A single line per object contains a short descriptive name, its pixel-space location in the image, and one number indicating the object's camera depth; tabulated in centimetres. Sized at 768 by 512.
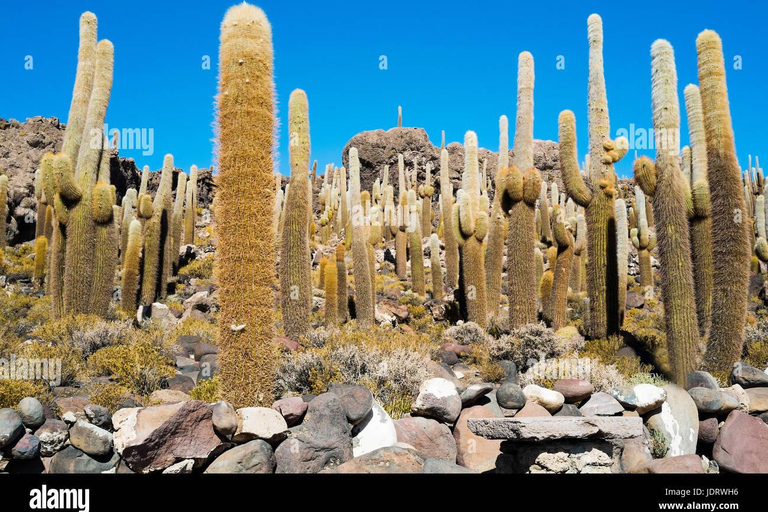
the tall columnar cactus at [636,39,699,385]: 783
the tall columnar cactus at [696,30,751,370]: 816
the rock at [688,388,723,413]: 616
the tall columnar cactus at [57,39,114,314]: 1073
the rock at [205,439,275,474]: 488
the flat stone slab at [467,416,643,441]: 471
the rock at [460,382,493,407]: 614
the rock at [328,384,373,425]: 554
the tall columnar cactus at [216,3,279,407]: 586
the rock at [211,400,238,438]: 500
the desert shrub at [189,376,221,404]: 629
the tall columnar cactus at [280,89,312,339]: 1070
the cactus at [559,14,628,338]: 1015
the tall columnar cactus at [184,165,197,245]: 2673
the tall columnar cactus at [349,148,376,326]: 1341
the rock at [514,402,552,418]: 604
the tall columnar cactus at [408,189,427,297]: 1873
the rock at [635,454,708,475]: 473
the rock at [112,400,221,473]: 474
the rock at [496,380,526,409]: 618
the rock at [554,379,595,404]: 638
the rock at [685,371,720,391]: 683
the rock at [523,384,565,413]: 621
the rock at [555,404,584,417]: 621
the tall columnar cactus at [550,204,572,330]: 1222
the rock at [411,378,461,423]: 588
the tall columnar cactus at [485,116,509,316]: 1371
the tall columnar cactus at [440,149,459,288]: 1927
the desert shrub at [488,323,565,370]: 941
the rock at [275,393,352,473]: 516
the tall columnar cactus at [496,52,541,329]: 1104
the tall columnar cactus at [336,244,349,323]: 1420
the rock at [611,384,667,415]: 603
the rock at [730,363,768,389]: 706
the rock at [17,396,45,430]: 503
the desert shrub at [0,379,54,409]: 557
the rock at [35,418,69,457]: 495
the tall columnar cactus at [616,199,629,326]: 1293
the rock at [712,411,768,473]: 553
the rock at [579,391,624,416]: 607
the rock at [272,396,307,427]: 542
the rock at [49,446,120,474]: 479
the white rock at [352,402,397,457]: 549
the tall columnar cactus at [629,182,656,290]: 1977
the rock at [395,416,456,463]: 575
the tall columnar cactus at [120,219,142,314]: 1433
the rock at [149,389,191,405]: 593
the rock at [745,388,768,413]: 675
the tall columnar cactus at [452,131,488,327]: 1271
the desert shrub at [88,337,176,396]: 663
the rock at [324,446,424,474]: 481
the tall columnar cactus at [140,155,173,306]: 1546
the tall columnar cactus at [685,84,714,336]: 869
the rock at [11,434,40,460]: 475
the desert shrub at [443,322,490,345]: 1136
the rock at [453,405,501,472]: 563
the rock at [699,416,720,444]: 614
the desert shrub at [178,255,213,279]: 1995
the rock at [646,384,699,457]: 593
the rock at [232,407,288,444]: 513
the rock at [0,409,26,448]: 468
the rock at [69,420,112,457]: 483
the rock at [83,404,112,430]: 506
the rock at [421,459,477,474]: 477
